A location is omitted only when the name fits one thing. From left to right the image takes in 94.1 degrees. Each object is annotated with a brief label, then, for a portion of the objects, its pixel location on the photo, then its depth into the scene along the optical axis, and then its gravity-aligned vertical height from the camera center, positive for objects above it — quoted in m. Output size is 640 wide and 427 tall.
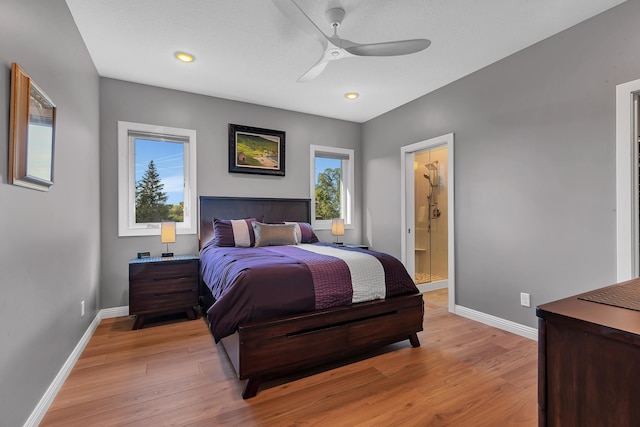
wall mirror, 1.38 +0.42
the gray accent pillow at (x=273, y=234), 3.50 -0.24
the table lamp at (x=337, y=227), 4.45 -0.19
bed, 1.88 -0.82
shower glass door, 4.50 -0.03
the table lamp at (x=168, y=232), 3.31 -0.20
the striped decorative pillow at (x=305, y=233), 3.88 -0.26
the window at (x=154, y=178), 3.42 +0.44
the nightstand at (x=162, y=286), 3.01 -0.75
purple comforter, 1.91 -0.51
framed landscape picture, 3.99 +0.89
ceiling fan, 2.05 +1.26
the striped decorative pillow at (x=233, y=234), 3.46 -0.23
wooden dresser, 0.67 -0.37
